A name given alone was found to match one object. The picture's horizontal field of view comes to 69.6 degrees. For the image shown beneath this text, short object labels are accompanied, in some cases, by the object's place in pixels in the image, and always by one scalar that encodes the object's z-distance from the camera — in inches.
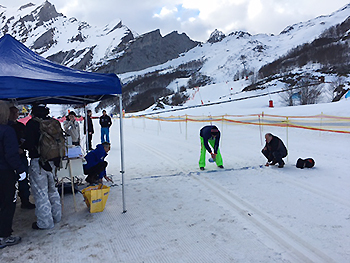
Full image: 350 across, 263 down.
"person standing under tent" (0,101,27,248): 114.0
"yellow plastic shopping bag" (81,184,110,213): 157.0
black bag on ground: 251.6
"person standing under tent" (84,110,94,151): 387.3
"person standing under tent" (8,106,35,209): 139.6
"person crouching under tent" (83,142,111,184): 196.7
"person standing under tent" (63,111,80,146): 365.0
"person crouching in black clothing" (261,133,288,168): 253.8
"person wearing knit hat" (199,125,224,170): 253.9
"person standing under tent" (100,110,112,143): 439.2
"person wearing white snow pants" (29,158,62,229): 135.1
